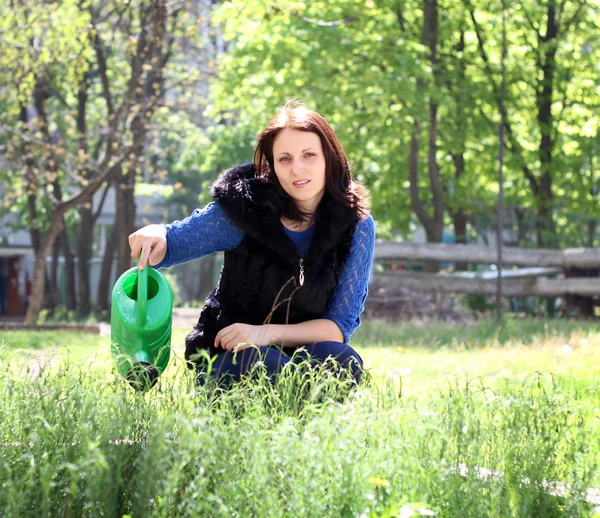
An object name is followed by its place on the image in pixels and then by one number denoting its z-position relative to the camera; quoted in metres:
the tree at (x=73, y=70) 13.45
